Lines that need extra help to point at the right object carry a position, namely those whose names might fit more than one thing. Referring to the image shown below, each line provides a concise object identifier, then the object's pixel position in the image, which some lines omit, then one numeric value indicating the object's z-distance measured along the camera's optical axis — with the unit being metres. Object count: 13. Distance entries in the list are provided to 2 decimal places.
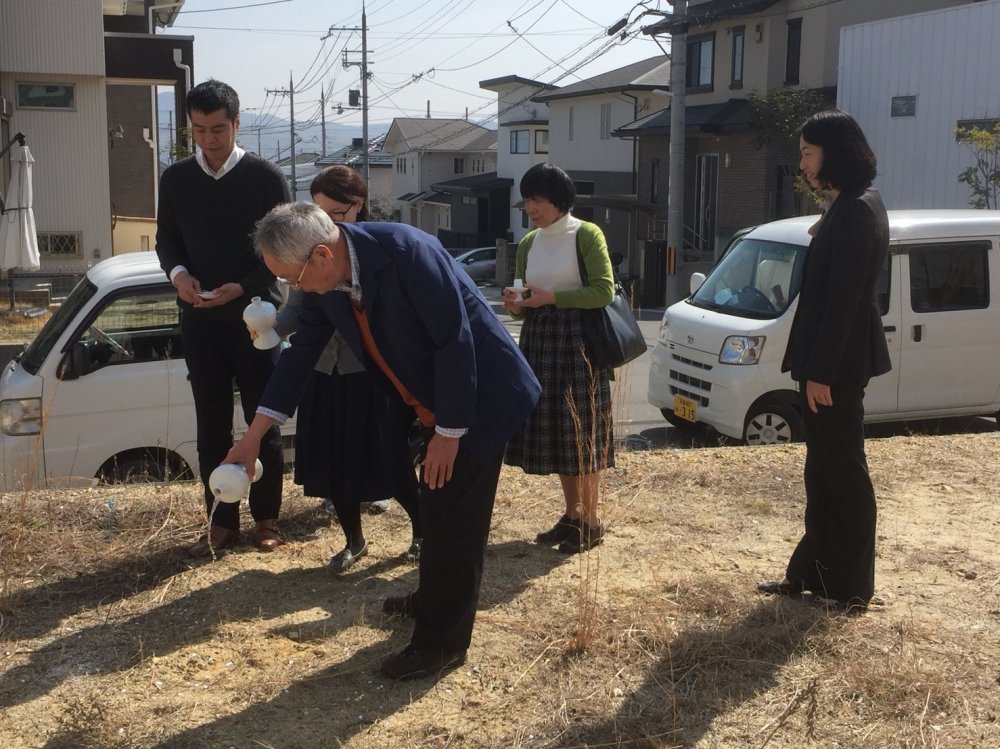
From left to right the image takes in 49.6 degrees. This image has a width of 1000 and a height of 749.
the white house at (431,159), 57.34
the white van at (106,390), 6.02
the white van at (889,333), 8.11
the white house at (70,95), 21.20
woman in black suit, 3.66
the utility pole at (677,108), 23.28
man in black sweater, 4.31
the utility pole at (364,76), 43.87
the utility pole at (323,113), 76.19
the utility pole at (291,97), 73.25
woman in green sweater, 4.56
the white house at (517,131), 47.62
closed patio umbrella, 16.47
